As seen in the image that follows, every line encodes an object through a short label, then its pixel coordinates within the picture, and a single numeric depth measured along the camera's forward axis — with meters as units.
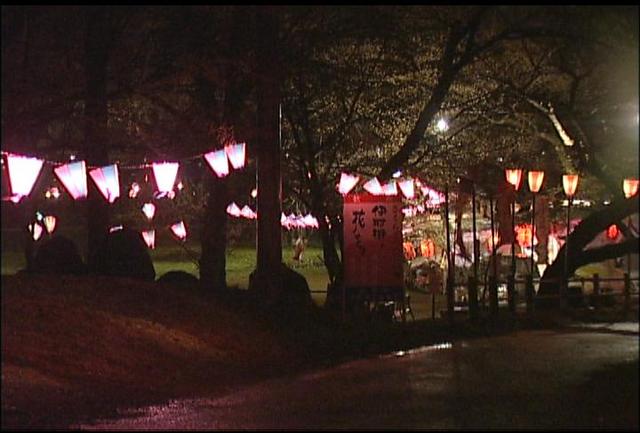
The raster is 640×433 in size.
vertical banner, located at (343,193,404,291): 22.91
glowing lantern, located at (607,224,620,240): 42.41
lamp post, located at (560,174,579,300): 29.95
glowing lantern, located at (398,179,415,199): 29.47
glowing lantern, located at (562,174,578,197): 29.95
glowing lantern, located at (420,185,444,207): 32.62
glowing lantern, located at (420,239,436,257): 40.56
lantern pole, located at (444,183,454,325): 24.48
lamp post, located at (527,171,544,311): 30.81
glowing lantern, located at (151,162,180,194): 22.19
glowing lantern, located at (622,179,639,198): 30.48
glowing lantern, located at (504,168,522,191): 31.50
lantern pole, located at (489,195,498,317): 26.17
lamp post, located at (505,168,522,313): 27.69
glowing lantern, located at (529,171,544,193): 31.06
